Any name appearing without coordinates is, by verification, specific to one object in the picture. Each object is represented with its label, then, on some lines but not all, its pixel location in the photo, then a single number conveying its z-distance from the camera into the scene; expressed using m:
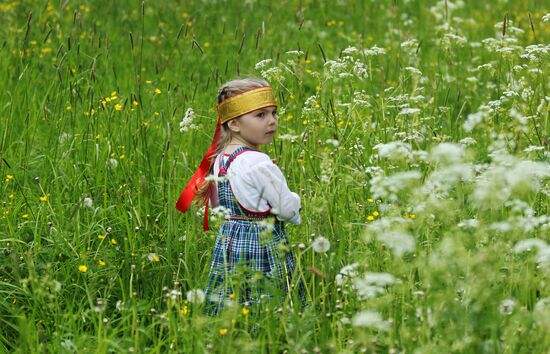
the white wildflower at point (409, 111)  7.70
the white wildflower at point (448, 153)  5.12
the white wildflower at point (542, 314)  4.91
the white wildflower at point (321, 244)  6.72
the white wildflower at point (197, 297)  6.40
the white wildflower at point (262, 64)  8.61
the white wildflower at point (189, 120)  8.06
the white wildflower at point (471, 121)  5.92
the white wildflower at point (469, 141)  7.97
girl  7.00
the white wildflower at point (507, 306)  5.51
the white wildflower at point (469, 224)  5.67
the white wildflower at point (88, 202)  8.16
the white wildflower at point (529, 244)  5.18
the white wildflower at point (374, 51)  9.40
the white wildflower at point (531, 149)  7.41
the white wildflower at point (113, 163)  9.16
